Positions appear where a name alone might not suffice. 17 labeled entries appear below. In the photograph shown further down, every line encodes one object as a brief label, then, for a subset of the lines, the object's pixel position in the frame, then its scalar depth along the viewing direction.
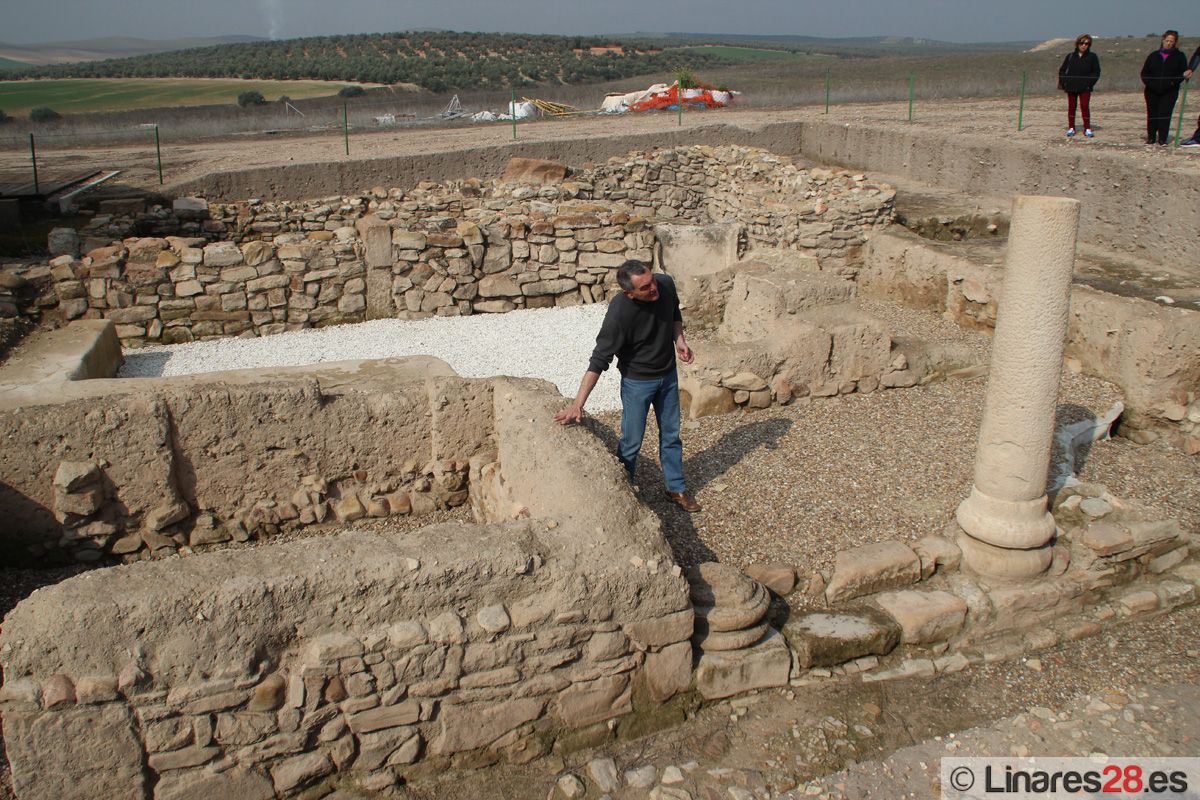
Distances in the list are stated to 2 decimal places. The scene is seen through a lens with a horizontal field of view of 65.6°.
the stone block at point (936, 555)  5.36
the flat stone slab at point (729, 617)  4.50
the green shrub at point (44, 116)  24.17
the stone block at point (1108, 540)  5.41
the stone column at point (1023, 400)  4.98
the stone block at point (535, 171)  15.20
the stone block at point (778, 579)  5.20
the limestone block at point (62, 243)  10.95
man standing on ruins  5.40
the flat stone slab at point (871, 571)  5.17
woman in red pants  13.39
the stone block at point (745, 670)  4.47
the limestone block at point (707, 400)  7.59
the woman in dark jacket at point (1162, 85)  12.59
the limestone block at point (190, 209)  12.91
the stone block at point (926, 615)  4.97
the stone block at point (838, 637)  4.75
